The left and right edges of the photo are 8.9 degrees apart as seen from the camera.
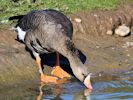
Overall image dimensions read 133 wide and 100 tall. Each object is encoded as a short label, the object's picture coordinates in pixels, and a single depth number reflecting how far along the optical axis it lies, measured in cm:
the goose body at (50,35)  1545
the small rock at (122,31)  2034
